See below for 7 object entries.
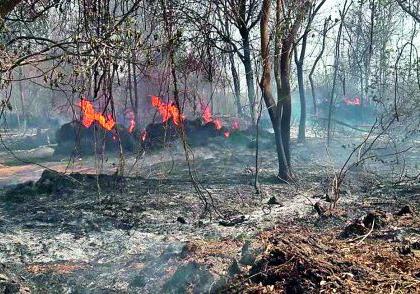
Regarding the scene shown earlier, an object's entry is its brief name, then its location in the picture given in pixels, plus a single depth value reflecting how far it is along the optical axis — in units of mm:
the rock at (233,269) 4293
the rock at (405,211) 6797
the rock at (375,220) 6020
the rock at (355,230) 5805
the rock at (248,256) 4426
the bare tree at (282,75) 9266
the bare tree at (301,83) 18306
